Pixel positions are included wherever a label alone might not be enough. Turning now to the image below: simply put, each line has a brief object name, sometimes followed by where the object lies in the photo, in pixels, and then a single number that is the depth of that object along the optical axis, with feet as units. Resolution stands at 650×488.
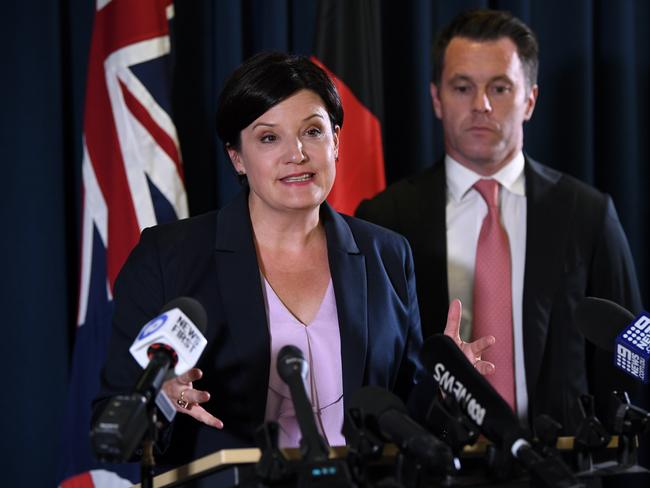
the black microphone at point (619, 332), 6.30
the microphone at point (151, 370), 5.49
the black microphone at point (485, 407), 5.75
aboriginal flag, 9.30
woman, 7.16
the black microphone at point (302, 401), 5.78
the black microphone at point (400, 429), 5.71
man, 8.56
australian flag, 8.70
